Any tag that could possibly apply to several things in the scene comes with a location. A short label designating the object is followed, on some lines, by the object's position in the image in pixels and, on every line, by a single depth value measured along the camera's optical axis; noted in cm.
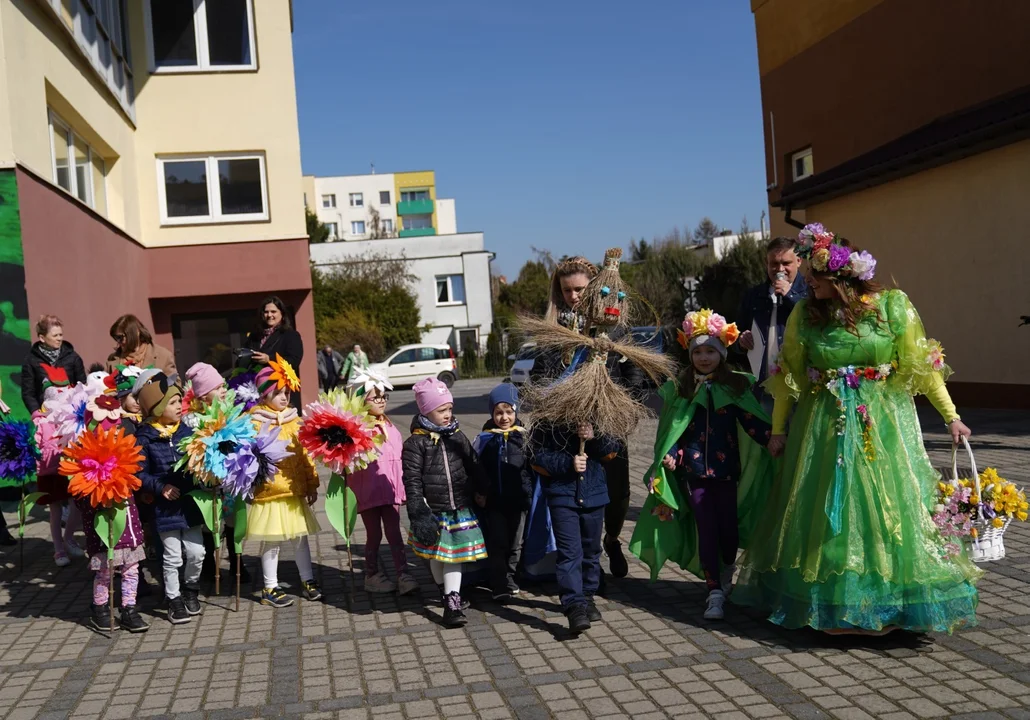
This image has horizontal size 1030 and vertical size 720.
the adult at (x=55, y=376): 758
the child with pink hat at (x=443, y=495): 569
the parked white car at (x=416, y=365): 3538
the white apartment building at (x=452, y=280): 5075
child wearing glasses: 641
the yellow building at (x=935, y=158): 1428
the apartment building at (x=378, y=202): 8831
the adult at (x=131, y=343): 700
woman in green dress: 475
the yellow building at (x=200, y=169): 1551
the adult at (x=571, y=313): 557
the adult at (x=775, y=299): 614
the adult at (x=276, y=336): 802
